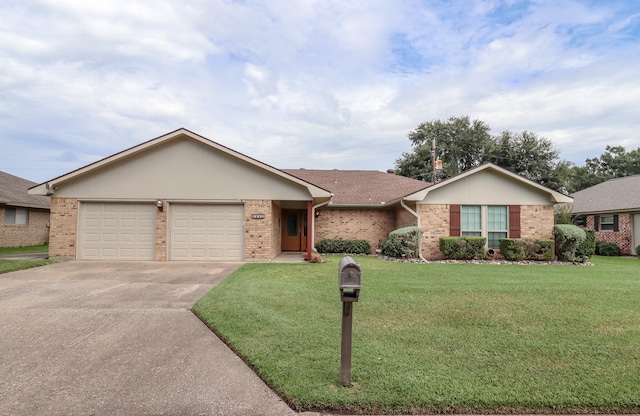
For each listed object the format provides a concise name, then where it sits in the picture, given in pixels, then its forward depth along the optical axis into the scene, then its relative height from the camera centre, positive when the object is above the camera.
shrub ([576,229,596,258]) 13.51 -0.81
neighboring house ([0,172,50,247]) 17.75 +0.23
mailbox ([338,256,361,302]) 3.06 -0.53
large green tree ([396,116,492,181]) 38.53 +9.74
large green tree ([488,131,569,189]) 33.06 +7.06
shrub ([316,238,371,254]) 16.30 -1.10
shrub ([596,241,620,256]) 17.81 -1.16
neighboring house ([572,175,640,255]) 17.67 +0.84
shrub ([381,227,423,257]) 13.84 -0.72
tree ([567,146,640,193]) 40.81 +7.47
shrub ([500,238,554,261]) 13.55 -0.93
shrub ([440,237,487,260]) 13.63 -0.89
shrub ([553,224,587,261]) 13.40 -0.53
